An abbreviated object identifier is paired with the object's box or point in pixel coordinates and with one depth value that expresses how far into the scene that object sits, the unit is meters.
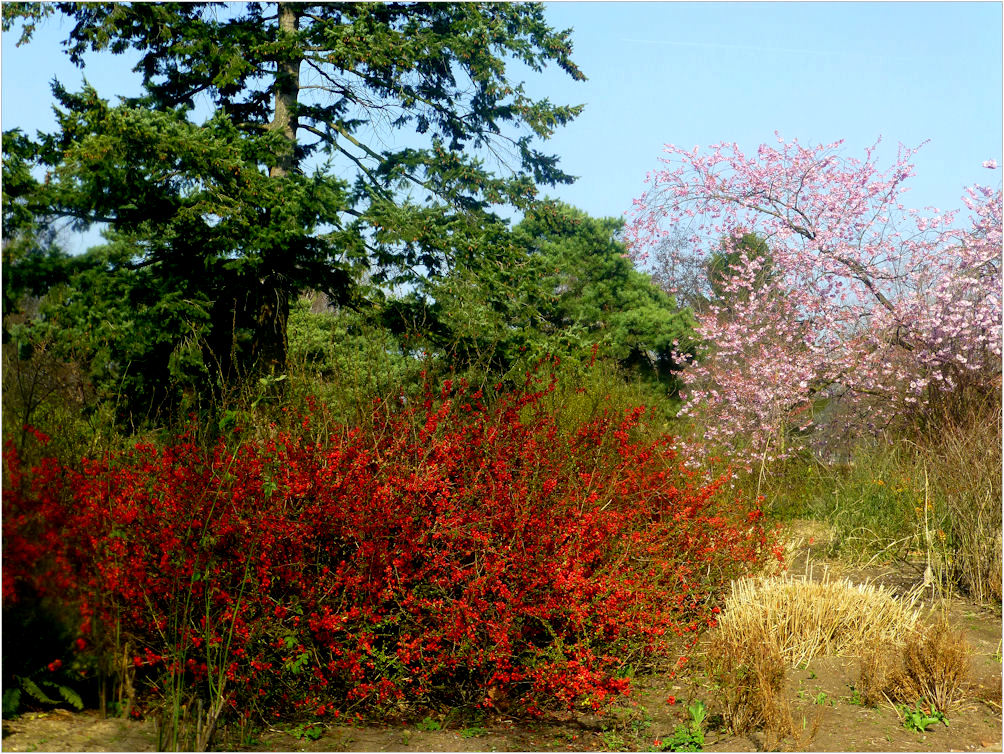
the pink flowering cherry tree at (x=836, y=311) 9.07
